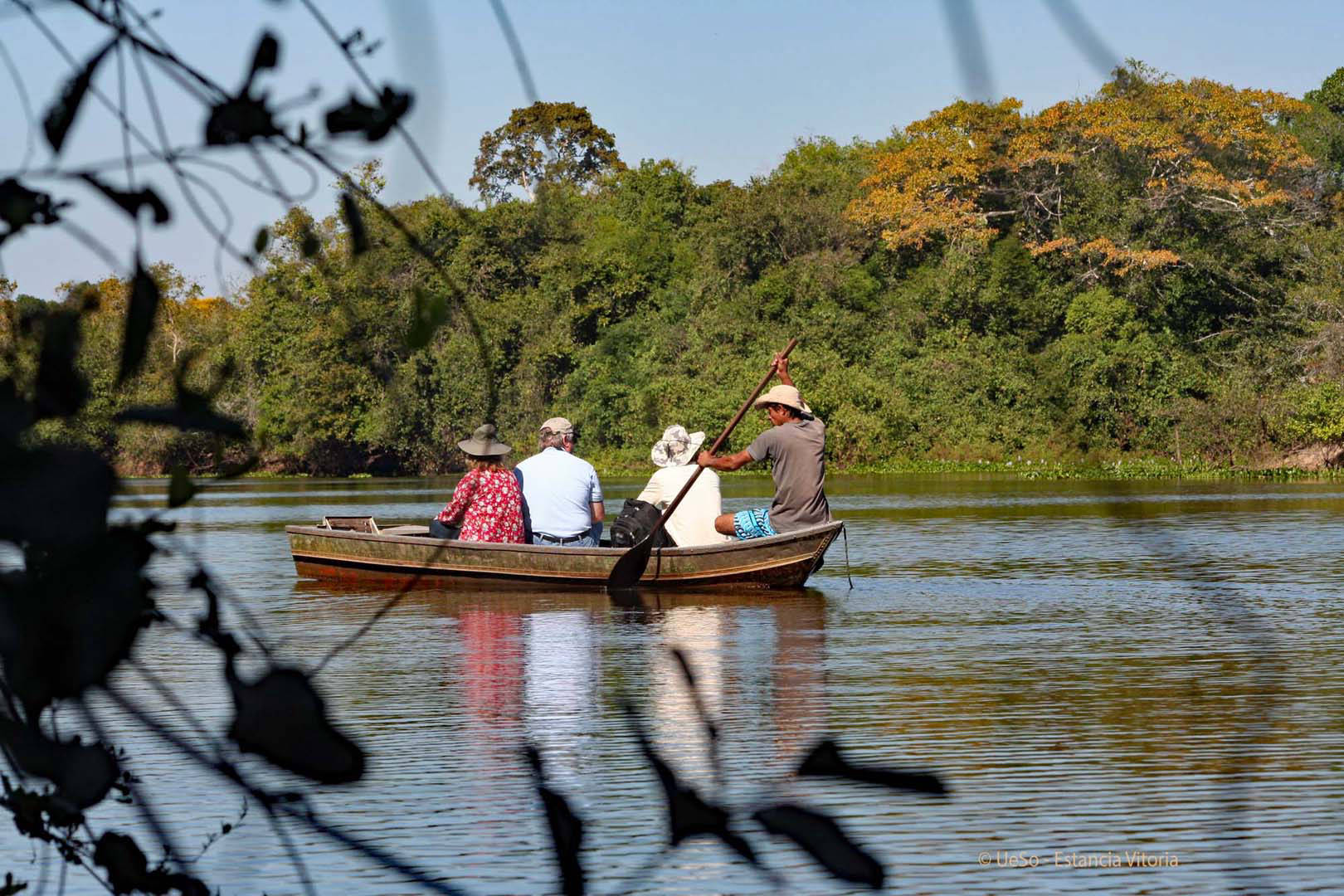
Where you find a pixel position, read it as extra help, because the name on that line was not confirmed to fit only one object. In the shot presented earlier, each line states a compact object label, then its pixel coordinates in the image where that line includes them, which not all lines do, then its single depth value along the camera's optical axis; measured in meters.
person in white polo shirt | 53.99
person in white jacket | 53.96
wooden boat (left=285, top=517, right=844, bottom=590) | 53.37
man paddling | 53.31
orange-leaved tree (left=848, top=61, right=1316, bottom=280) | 92.58
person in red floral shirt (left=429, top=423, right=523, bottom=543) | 53.73
